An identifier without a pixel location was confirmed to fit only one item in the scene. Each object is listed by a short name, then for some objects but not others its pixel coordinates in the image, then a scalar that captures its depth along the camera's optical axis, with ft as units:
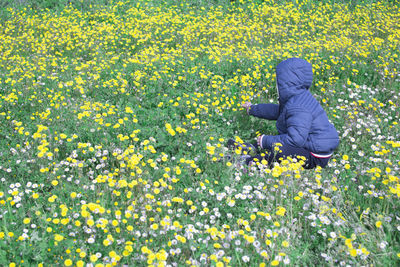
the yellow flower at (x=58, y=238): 9.36
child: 13.99
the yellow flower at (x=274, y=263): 8.74
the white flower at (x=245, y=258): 9.25
